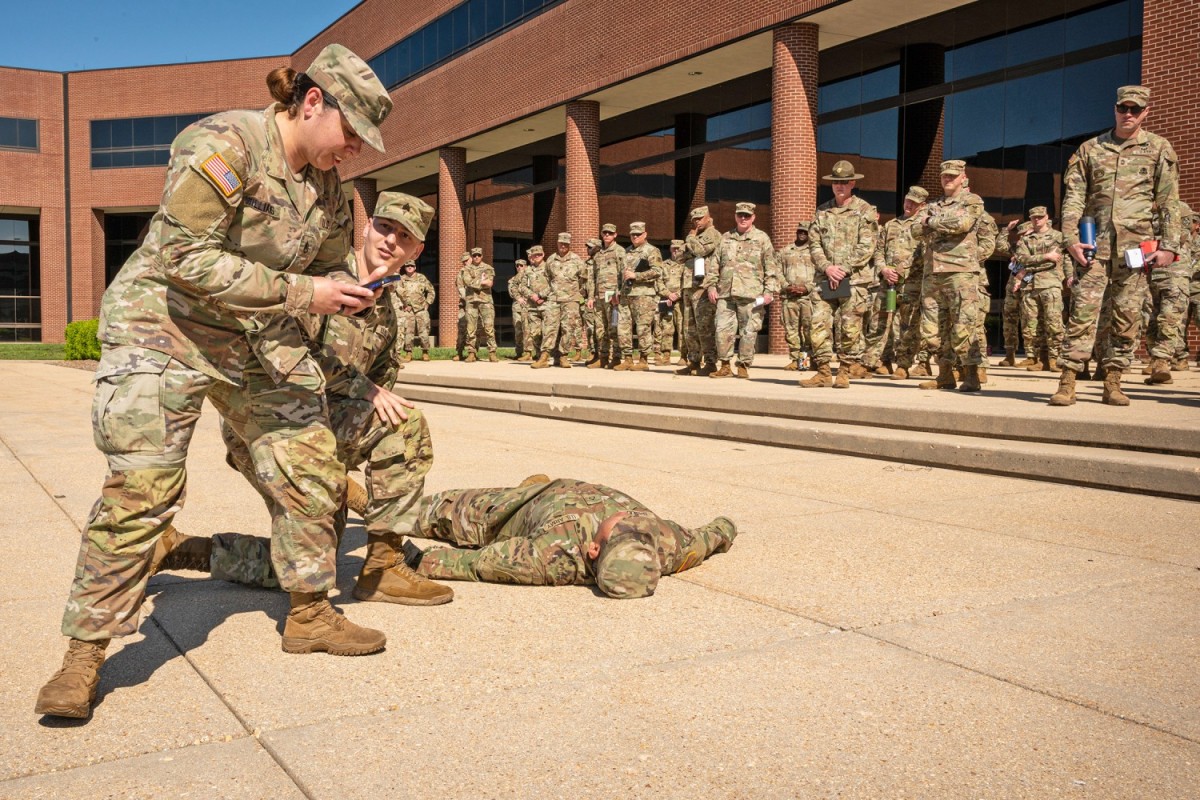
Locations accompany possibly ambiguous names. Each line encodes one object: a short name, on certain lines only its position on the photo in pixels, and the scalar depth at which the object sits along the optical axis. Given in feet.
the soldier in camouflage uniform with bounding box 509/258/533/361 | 75.10
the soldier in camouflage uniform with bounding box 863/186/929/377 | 44.06
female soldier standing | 9.80
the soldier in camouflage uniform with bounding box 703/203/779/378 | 44.16
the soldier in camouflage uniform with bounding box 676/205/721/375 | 46.47
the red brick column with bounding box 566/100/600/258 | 86.58
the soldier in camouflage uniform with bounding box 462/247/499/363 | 76.43
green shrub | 103.71
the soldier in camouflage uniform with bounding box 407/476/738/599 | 13.28
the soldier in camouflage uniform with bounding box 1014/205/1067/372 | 45.60
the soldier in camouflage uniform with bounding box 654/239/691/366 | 66.27
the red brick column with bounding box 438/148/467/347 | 109.19
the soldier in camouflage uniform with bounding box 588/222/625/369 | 59.67
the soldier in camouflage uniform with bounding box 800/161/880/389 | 38.60
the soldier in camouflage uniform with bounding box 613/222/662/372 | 58.08
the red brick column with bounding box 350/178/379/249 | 129.90
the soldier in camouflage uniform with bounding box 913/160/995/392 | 33.14
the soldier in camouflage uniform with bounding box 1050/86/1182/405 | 27.91
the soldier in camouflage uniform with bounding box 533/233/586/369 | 63.93
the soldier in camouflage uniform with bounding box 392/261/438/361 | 79.41
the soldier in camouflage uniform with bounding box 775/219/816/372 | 46.60
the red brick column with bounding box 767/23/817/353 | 65.51
